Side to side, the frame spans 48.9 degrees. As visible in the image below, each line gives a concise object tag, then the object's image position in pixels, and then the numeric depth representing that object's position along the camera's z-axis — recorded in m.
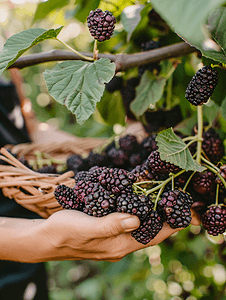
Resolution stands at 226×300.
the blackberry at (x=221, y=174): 0.45
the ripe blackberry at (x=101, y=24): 0.39
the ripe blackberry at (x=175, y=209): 0.43
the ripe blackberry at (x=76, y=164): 0.76
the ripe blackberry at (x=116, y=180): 0.41
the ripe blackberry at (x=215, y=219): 0.46
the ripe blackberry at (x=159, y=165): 0.45
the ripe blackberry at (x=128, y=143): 0.72
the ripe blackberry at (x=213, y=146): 0.52
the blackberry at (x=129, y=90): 0.72
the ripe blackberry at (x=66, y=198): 0.49
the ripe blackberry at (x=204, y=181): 0.47
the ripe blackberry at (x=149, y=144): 0.62
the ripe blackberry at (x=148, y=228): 0.42
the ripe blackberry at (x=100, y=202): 0.42
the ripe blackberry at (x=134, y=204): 0.39
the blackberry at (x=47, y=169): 0.83
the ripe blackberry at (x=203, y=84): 0.41
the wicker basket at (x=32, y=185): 0.59
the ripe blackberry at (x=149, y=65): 0.62
